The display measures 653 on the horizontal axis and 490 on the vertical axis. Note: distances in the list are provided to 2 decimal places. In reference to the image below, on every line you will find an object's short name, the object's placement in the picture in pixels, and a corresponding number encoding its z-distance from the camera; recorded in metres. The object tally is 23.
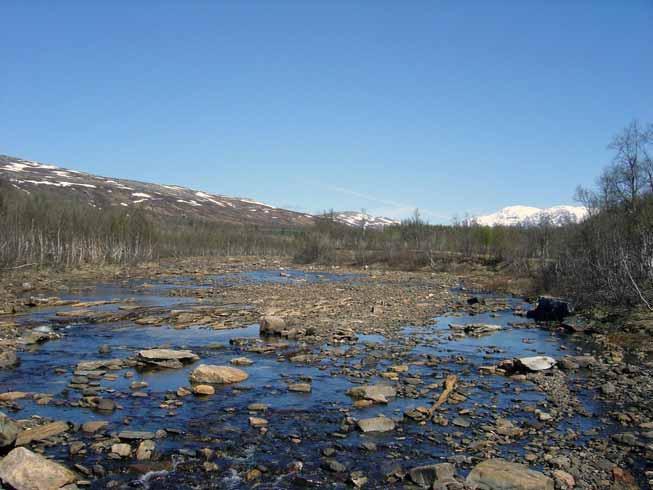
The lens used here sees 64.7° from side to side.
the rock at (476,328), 21.75
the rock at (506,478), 7.39
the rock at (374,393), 11.69
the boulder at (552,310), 25.83
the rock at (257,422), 10.09
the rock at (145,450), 8.41
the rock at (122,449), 8.48
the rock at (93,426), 9.48
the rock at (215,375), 13.05
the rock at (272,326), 19.84
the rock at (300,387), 12.41
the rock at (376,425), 9.85
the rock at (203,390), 11.99
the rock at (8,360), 14.19
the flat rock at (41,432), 8.79
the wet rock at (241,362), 15.07
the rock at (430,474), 7.66
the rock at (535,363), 14.68
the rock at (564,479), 7.65
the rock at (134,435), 9.08
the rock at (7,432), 8.22
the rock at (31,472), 7.08
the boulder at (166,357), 14.76
